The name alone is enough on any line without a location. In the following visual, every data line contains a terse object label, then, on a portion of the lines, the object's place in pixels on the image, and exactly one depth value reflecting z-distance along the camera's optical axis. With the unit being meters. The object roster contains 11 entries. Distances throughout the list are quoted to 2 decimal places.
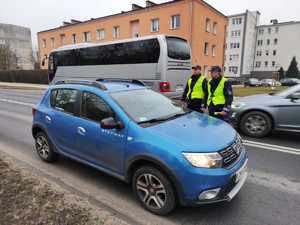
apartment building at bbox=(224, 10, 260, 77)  55.43
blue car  2.46
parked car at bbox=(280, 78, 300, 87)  35.62
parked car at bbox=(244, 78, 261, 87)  33.25
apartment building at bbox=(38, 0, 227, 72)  23.47
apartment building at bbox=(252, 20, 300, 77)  58.38
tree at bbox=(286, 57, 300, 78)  51.93
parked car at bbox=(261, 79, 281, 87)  34.77
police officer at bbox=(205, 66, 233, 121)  4.92
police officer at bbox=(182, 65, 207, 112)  5.91
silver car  5.40
